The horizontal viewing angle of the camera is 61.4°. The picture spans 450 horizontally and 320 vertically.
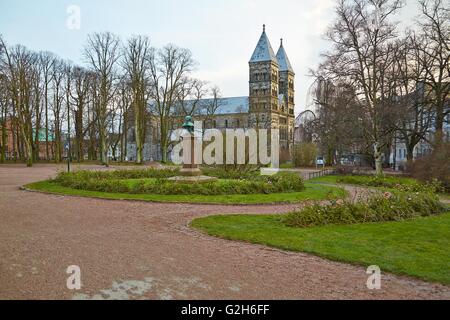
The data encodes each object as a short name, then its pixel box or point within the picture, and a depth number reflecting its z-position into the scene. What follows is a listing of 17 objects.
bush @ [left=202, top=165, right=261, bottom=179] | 23.53
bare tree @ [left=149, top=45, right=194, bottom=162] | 51.25
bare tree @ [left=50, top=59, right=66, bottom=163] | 50.25
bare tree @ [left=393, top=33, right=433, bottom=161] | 28.97
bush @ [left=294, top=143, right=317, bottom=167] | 45.72
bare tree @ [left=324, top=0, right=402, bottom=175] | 27.94
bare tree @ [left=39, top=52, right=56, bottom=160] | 49.09
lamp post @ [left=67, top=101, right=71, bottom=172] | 51.28
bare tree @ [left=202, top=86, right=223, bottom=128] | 65.88
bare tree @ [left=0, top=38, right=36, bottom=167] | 39.28
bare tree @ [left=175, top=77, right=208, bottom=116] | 53.28
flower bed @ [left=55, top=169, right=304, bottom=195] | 17.33
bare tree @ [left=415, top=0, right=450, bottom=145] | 27.88
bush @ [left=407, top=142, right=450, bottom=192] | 21.19
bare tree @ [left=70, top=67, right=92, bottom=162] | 48.42
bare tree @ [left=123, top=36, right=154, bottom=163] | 47.09
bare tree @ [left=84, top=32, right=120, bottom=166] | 44.12
